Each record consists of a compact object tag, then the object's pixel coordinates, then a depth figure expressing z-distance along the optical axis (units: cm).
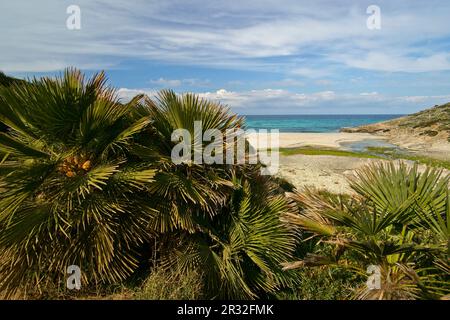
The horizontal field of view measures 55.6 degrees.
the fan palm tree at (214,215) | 594
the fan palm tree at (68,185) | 547
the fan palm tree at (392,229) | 445
